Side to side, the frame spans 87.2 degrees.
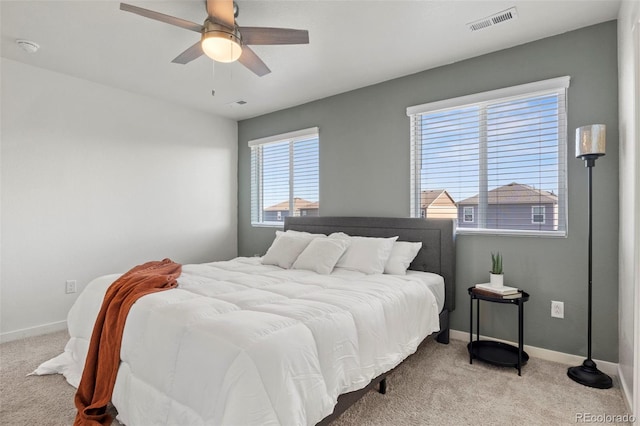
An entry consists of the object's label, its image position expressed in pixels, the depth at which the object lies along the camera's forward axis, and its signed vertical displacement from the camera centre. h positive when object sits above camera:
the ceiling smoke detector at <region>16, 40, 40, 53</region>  2.87 +1.45
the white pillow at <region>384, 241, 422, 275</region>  3.05 -0.40
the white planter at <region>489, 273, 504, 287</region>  2.72 -0.54
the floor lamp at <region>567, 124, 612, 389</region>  2.34 +0.35
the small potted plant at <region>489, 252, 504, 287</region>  2.72 -0.49
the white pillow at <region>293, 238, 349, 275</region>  3.09 -0.40
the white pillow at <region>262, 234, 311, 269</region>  3.38 -0.39
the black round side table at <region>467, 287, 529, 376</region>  2.55 -1.14
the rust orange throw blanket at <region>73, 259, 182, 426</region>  1.89 -0.81
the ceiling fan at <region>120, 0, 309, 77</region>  2.00 +1.14
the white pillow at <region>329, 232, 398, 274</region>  3.05 -0.38
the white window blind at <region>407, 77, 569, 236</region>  2.80 +0.53
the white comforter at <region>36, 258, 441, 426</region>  1.38 -0.67
